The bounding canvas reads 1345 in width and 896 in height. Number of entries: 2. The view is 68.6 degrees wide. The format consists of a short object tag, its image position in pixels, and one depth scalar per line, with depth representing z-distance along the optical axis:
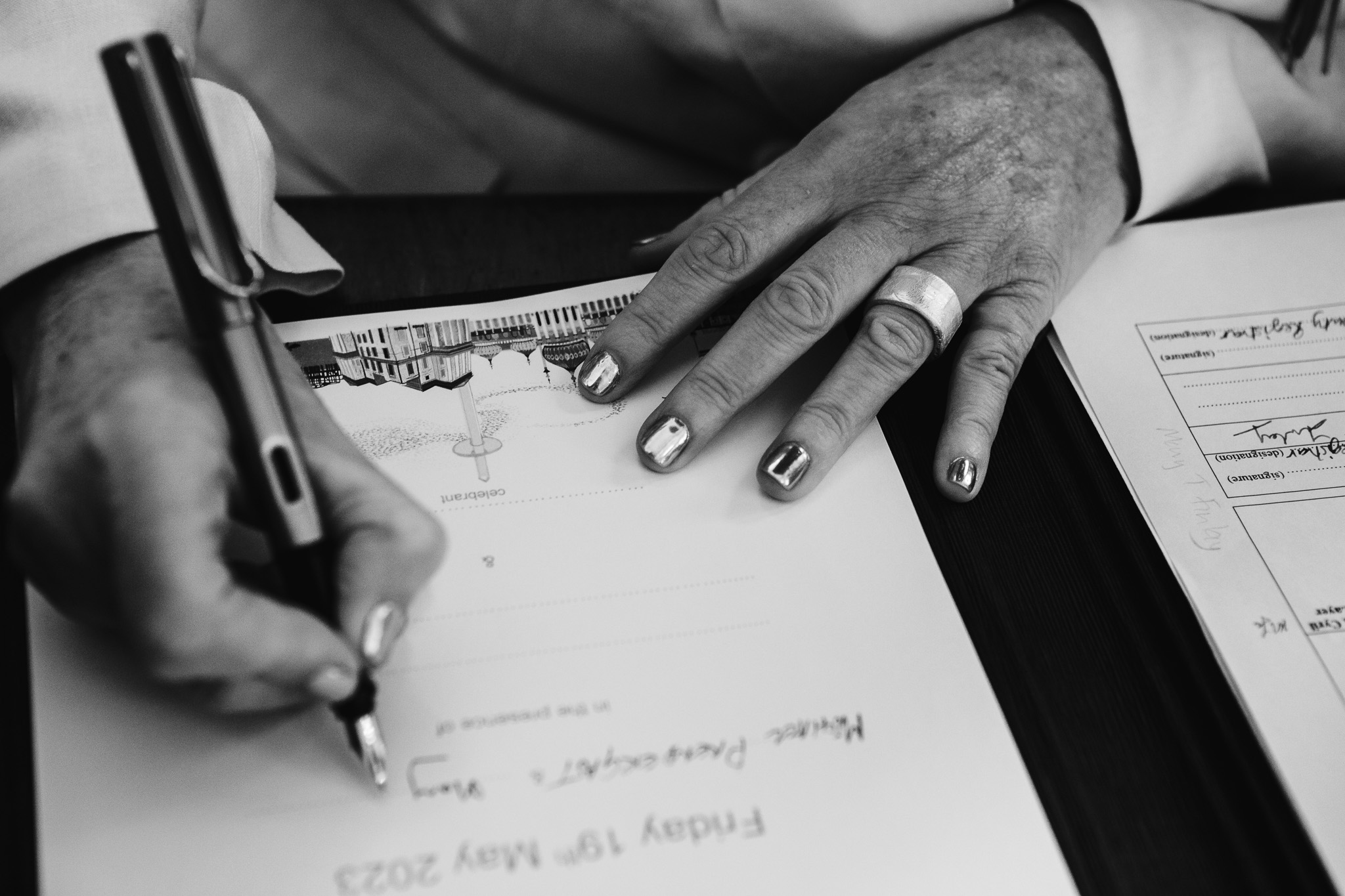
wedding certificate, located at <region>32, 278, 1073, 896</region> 0.37
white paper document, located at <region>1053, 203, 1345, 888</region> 0.44
